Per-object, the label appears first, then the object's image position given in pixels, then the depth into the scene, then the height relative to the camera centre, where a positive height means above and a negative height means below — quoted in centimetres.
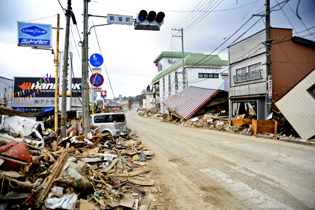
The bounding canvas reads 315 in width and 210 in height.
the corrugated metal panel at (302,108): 1080 -7
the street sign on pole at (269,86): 1429 +163
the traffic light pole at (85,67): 893 +200
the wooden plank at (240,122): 1554 -131
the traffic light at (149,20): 702 +346
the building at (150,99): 5516 +281
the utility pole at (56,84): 899 +113
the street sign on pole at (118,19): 793 +395
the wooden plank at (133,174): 564 -228
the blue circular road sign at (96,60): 919 +244
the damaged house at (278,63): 1596 +400
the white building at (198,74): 3797 +731
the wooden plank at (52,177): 366 -165
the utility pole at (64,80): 866 +130
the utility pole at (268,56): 1435 +413
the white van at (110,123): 1236 -110
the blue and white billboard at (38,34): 916 +374
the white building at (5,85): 2948 +379
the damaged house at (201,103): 2381 +53
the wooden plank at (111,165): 612 -213
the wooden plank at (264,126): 1317 -142
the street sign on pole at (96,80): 902 +139
